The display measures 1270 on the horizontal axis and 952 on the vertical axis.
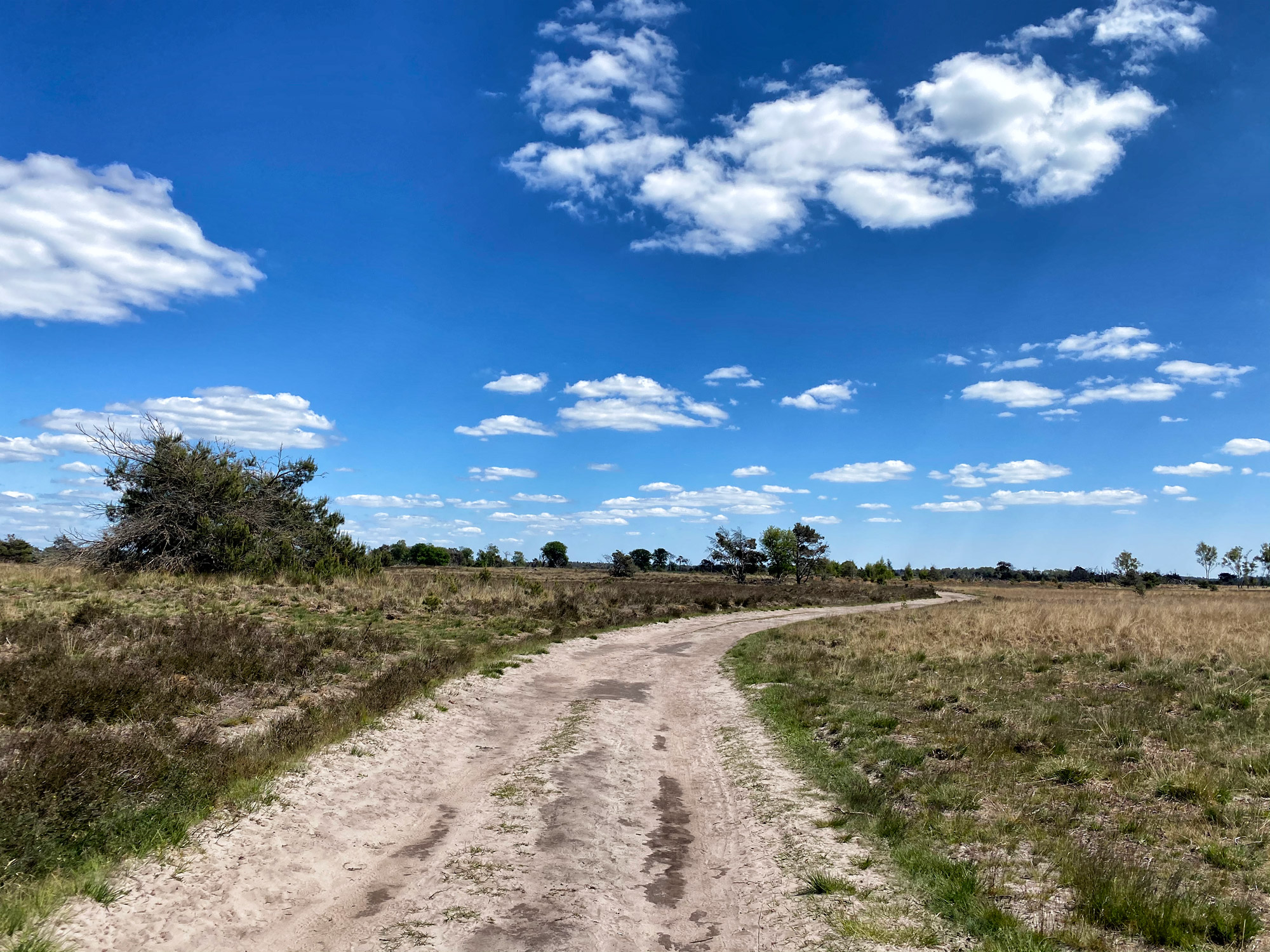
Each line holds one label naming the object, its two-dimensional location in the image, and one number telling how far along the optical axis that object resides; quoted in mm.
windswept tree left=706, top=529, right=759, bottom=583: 93062
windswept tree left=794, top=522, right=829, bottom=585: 97875
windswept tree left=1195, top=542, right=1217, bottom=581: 139000
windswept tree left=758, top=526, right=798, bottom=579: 96688
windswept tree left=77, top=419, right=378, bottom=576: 36250
